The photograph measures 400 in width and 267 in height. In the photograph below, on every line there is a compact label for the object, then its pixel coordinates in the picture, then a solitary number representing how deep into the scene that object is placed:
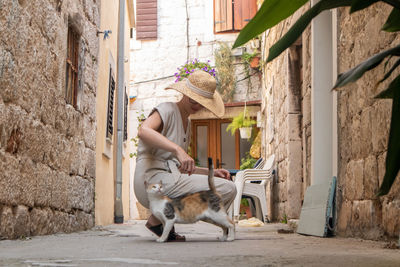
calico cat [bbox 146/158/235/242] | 3.14
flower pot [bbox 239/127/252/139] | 10.88
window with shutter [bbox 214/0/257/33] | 11.59
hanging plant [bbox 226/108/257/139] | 10.86
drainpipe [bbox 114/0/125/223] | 7.53
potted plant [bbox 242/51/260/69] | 11.16
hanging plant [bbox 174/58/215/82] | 11.38
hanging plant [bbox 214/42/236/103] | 11.33
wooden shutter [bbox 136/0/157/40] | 12.23
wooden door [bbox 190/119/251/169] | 12.12
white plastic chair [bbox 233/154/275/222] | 7.66
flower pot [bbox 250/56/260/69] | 11.13
